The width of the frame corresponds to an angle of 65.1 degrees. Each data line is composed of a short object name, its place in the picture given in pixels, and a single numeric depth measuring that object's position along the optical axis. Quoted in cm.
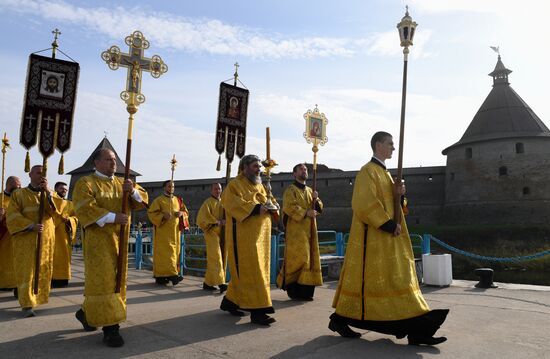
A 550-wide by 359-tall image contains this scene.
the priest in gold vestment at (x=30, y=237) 542
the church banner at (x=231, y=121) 790
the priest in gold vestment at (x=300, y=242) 654
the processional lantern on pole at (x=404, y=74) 418
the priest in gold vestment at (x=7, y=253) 690
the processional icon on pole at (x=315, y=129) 754
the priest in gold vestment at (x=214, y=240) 735
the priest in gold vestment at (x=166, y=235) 823
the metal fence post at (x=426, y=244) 877
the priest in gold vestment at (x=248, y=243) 481
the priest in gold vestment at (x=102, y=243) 399
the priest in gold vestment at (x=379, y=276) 379
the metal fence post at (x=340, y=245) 1000
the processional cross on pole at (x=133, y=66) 473
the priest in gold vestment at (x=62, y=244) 803
